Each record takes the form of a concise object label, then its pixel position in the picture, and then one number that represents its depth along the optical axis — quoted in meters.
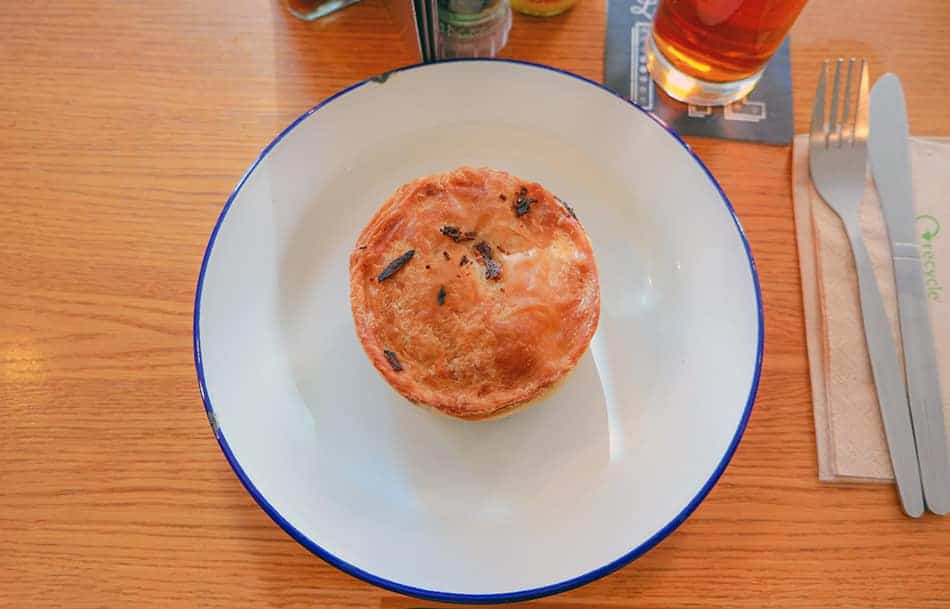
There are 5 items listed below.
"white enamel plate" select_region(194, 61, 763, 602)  0.37
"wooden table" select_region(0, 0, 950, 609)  0.38
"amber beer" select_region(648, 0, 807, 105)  0.41
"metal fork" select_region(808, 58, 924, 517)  0.39
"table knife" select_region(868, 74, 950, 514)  0.38
